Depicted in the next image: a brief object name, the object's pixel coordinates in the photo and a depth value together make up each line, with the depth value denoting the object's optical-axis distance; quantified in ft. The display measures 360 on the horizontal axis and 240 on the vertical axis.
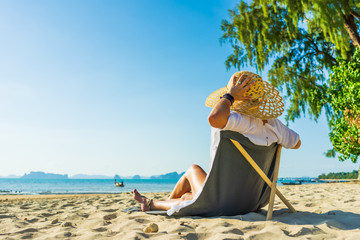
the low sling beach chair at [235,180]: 6.31
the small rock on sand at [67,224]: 6.79
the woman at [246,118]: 5.84
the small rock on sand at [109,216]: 7.62
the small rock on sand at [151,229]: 5.71
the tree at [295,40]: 22.85
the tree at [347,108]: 20.03
